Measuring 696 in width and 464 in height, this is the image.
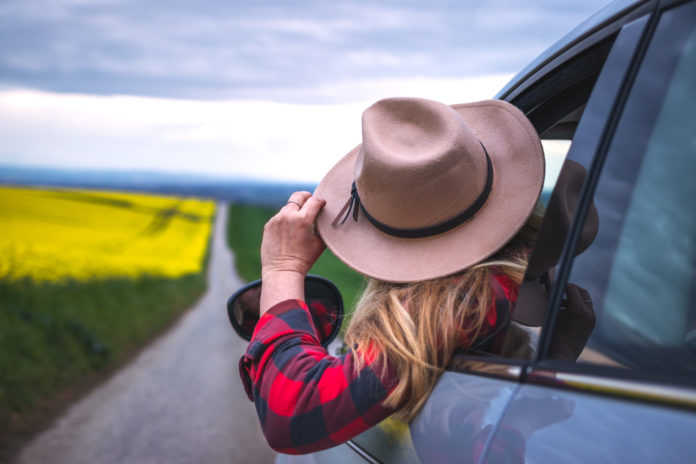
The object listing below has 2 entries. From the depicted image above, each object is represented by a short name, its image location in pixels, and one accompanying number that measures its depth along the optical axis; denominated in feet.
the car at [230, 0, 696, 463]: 2.77
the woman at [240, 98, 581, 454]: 3.78
